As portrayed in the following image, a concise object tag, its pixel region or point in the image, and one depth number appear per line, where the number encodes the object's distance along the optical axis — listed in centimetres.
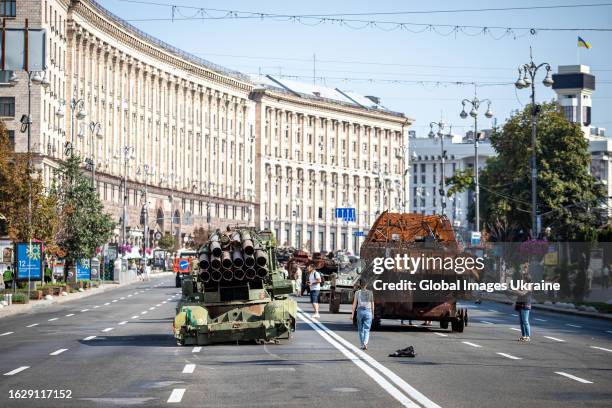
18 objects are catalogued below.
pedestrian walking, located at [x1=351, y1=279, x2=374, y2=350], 3153
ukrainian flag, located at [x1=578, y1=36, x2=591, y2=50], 10802
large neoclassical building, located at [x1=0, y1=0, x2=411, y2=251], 11794
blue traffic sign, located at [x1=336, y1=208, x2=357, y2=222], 13362
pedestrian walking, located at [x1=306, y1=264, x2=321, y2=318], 5190
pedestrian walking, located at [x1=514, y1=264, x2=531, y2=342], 3697
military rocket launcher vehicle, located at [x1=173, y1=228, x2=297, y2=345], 3347
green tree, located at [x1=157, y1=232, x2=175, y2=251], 15312
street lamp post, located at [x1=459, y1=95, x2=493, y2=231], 8409
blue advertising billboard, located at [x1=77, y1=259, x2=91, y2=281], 9169
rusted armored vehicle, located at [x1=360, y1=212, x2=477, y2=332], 4025
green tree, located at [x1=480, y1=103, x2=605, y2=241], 11262
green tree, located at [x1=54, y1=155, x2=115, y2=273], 8906
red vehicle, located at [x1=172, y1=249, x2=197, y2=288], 9106
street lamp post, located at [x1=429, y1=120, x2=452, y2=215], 9750
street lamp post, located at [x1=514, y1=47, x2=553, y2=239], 6840
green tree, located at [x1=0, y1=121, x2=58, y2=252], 7312
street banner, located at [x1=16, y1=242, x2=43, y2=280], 6644
